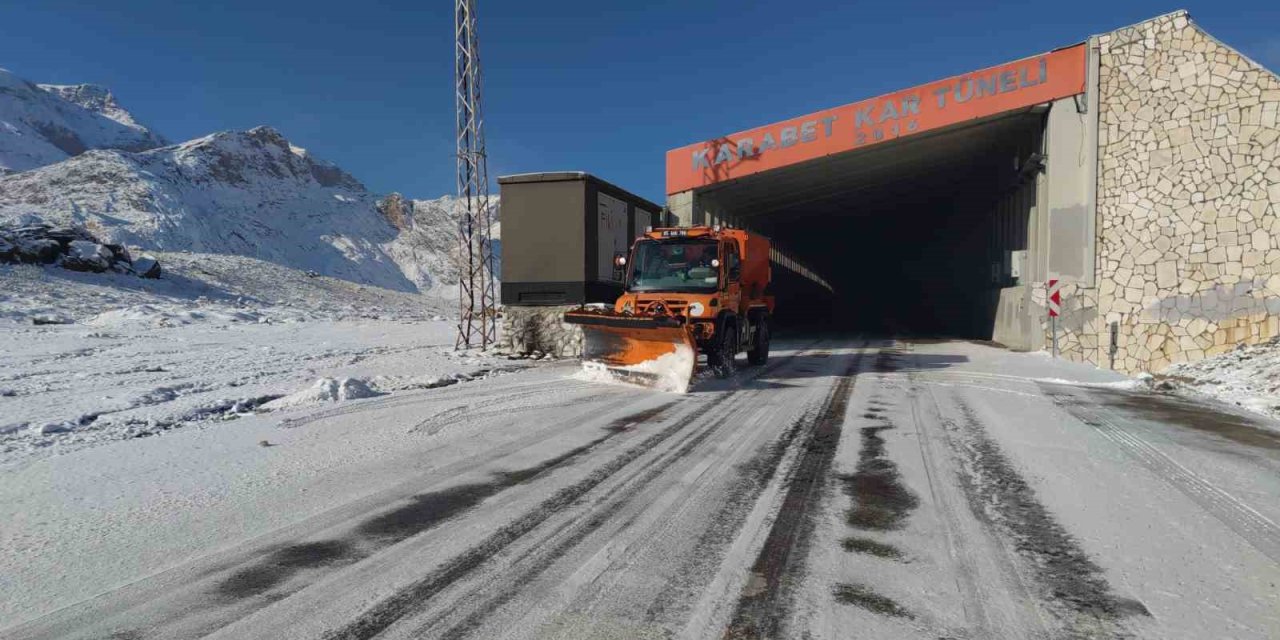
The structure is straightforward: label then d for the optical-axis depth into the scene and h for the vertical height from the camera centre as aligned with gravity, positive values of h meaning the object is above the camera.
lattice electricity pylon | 17.69 +4.92
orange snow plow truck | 9.62 -0.01
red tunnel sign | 15.12 +5.38
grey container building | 14.27 +1.63
